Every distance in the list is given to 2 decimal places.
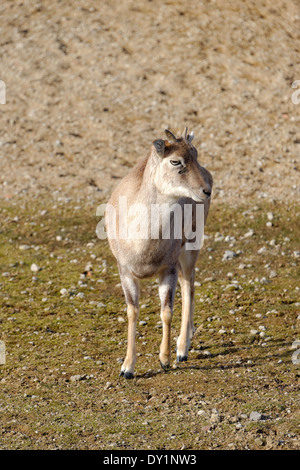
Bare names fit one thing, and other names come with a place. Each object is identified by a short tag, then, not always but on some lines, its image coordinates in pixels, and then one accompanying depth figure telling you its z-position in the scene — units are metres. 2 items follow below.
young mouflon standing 19.67
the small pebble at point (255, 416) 17.26
